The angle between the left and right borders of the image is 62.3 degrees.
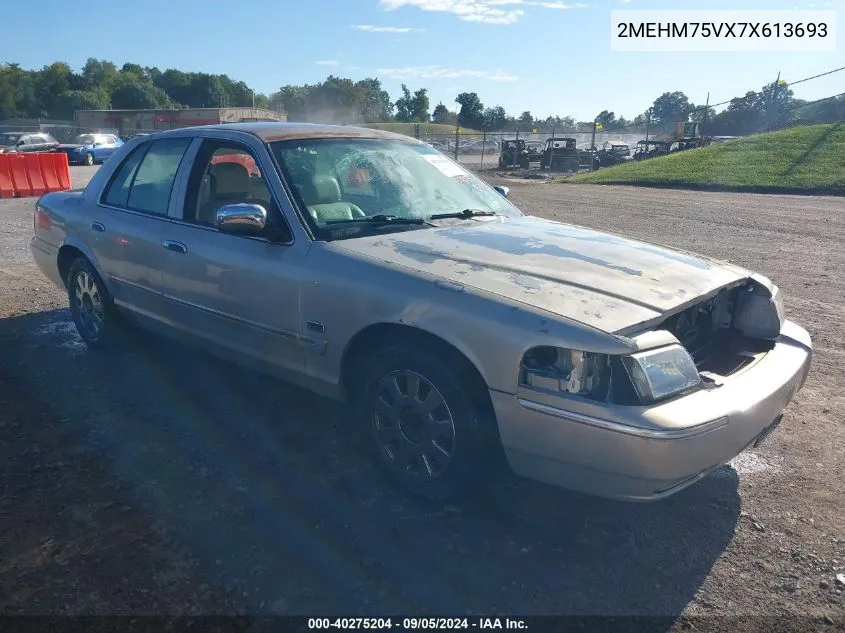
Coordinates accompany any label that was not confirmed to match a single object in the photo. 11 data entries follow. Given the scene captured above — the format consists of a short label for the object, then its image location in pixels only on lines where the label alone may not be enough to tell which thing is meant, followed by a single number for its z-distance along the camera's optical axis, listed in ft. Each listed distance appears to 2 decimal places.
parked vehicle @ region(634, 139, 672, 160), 111.34
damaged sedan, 8.55
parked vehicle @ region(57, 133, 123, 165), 92.07
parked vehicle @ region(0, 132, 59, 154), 95.81
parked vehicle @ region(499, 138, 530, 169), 106.73
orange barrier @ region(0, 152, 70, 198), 51.08
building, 149.07
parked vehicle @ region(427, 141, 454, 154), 129.90
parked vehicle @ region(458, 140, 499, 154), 153.38
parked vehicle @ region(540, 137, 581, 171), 105.81
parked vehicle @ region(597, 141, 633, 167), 113.83
